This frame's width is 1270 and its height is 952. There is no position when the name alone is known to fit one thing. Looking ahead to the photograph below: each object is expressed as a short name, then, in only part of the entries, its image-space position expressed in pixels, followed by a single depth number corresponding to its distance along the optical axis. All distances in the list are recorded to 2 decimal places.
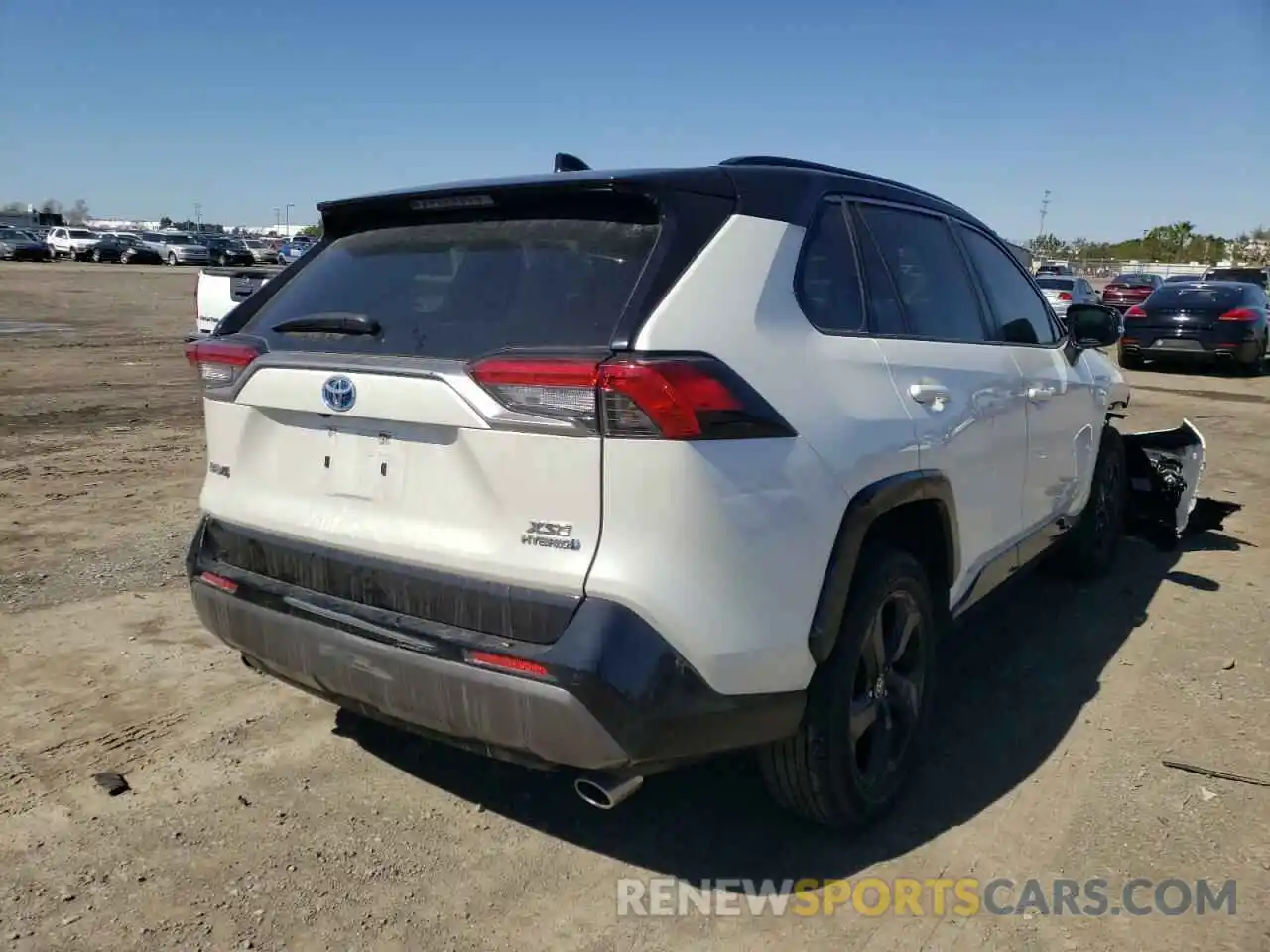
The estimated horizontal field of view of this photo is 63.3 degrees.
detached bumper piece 6.21
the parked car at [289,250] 56.79
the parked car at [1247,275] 29.08
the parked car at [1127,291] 27.97
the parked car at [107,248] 53.35
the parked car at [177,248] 52.69
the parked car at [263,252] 58.24
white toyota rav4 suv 2.35
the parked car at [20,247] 49.31
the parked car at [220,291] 10.88
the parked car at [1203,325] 16.56
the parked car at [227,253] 52.78
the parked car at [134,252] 53.62
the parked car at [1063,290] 22.61
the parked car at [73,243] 53.12
